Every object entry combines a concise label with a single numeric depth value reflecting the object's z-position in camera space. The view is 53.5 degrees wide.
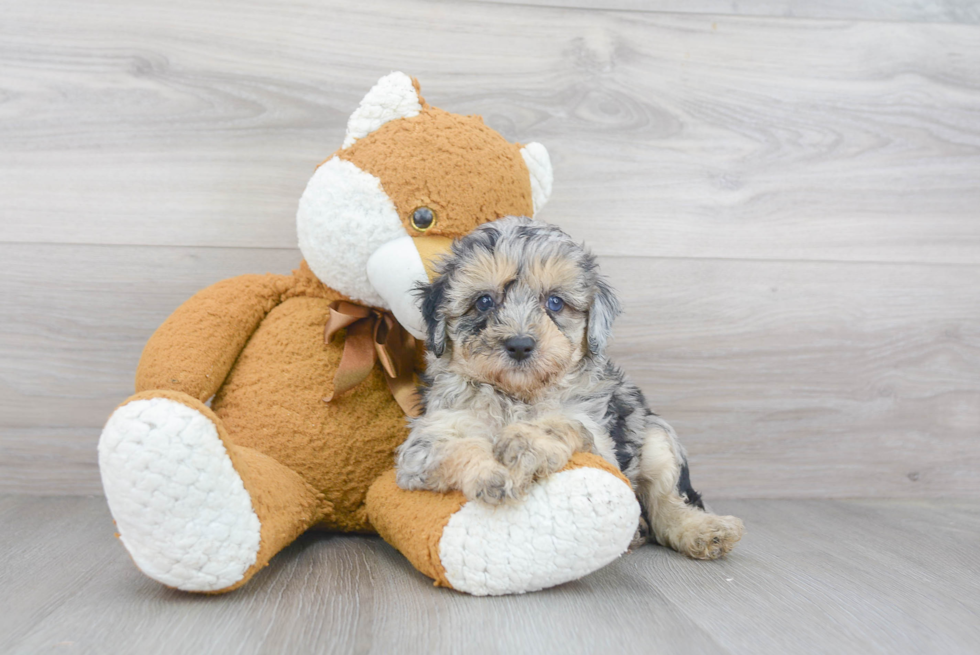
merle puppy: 0.60
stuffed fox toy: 0.56
